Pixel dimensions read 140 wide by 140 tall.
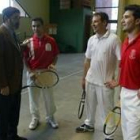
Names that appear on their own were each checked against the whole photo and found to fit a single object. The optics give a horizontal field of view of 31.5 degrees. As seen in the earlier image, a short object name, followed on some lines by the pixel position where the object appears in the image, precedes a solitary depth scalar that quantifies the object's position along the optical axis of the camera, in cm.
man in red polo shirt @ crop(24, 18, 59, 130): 323
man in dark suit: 247
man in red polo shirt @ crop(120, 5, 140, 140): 208
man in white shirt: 277
